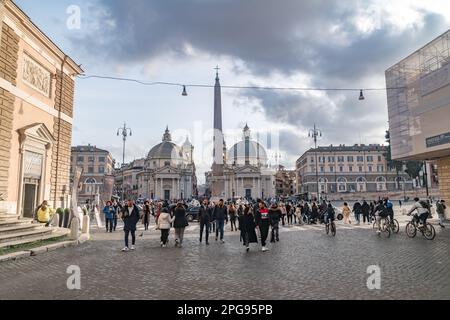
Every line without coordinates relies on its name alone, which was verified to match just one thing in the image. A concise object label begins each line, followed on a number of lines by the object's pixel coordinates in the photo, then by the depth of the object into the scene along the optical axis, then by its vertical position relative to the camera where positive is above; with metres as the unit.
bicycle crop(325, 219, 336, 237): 16.28 -1.29
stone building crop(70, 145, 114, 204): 100.94 +11.50
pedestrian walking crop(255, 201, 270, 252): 11.81 -0.72
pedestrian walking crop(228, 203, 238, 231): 19.69 -0.72
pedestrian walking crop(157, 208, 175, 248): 12.73 -0.86
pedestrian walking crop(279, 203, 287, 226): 23.04 -0.67
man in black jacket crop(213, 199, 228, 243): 14.50 -0.65
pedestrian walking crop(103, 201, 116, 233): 19.46 -0.73
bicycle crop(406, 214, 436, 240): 13.97 -1.25
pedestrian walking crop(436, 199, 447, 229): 18.32 -0.58
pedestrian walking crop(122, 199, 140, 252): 11.88 -0.59
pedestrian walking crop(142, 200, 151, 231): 19.52 -0.74
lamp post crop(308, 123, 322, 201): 50.25 +9.57
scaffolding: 21.59 +7.96
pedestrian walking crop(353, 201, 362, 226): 23.89 -0.72
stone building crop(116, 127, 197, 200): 108.06 +8.68
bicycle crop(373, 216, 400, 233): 15.66 -1.23
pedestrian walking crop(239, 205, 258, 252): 11.66 -0.91
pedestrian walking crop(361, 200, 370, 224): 24.06 -0.66
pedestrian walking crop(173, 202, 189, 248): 12.73 -0.79
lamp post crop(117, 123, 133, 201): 46.78 +9.08
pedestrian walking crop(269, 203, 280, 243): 13.58 -0.66
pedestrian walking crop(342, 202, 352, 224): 23.86 -0.86
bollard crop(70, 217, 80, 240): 14.49 -1.17
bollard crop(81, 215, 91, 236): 16.58 -1.17
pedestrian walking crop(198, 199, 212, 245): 14.09 -0.64
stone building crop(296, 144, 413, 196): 99.75 +8.64
